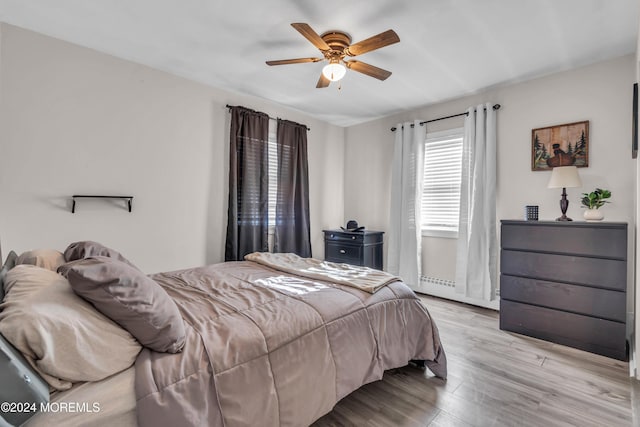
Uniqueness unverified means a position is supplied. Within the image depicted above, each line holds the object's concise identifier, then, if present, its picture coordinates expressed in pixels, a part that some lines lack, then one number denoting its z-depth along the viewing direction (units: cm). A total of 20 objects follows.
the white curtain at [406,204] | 406
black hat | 440
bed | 98
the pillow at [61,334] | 92
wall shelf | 258
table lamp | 262
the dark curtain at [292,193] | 400
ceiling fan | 207
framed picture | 288
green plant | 258
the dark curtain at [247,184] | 351
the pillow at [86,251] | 182
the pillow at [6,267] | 123
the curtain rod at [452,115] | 340
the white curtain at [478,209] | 339
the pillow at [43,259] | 167
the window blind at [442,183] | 382
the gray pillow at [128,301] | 111
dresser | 237
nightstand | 411
